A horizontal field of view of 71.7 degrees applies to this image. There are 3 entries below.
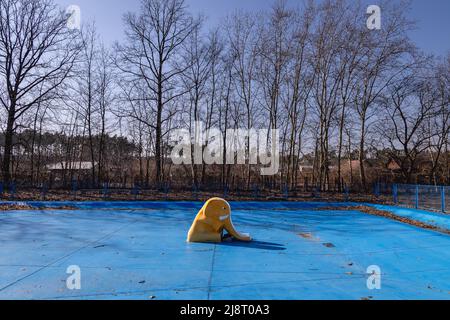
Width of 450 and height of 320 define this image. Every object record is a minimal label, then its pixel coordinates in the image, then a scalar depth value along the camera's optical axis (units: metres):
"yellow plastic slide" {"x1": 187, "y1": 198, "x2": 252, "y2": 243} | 7.63
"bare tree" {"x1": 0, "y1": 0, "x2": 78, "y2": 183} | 21.53
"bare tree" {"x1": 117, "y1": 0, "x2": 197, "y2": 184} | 22.08
